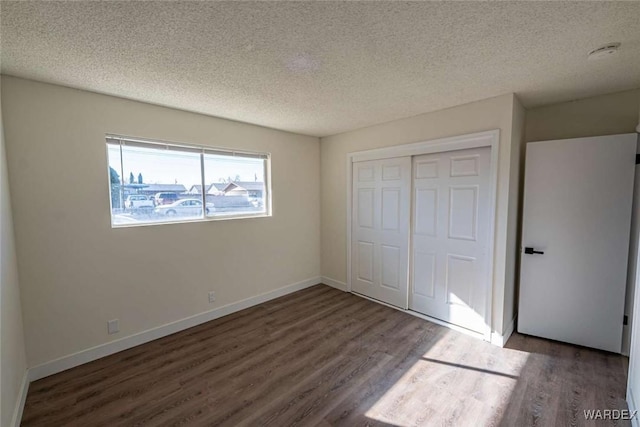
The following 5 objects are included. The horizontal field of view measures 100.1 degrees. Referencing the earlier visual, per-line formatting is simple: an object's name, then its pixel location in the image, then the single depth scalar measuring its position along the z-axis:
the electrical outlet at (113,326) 2.56
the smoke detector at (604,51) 1.71
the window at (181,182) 2.64
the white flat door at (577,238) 2.43
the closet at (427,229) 2.82
